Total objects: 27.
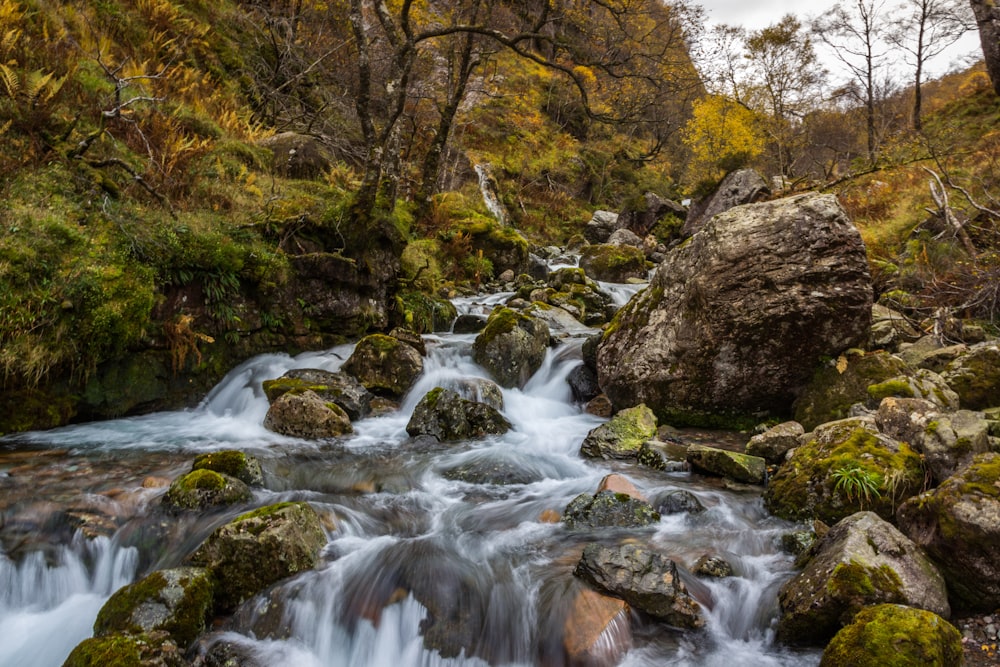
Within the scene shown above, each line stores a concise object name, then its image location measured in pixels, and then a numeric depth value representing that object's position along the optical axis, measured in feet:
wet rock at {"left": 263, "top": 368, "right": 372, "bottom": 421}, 21.72
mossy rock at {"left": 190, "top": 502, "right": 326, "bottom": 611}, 10.87
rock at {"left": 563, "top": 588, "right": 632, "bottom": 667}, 9.73
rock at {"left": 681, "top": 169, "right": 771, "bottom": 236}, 61.62
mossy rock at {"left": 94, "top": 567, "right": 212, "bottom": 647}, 9.57
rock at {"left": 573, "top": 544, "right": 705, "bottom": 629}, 10.28
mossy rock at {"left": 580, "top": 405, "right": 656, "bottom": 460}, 19.95
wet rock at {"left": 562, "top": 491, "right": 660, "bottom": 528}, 14.28
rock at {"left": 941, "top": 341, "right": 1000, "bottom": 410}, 17.79
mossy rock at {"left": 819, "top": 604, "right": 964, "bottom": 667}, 7.57
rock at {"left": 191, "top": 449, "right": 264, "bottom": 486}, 15.30
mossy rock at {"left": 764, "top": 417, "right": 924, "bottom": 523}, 12.57
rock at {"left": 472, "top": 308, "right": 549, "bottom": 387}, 28.09
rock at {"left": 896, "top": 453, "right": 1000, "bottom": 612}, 9.17
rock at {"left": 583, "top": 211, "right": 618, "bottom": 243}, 74.18
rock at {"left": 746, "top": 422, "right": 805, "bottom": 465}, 18.07
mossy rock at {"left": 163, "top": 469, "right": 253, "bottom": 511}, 13.56
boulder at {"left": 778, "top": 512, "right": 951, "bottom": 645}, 9.09
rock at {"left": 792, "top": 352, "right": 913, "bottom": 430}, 19.16
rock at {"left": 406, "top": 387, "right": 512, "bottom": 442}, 21.34
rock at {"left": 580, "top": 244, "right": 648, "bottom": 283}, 55.21
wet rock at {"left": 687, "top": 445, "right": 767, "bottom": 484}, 16.67
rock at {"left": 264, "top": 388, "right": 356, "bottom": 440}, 20.25
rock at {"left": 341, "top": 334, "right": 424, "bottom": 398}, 24.73
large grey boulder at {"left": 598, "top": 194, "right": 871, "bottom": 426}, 20.16
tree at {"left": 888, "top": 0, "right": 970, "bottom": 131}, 59.72
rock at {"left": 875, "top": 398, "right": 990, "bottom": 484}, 12.19
